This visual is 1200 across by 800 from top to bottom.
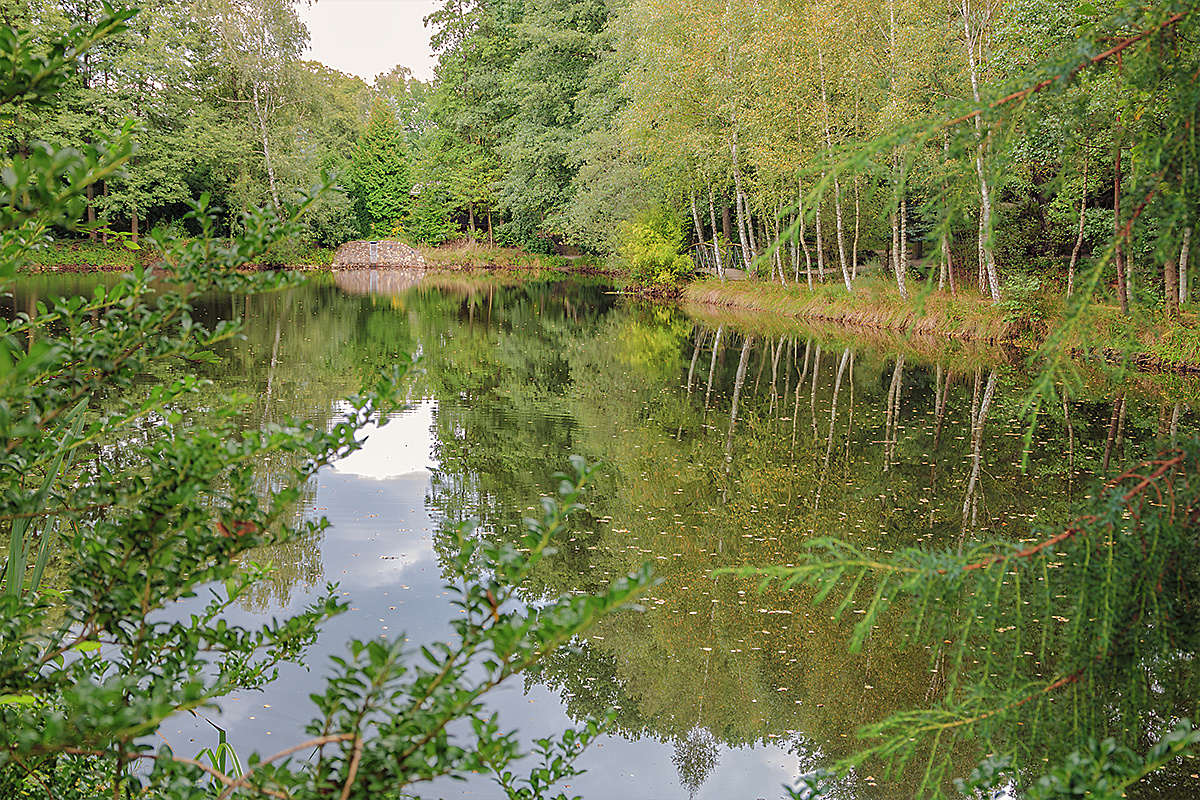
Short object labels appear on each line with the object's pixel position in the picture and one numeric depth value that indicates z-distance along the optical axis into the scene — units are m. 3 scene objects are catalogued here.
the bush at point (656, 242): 32.25
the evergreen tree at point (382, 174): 53.75
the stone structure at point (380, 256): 50.17
